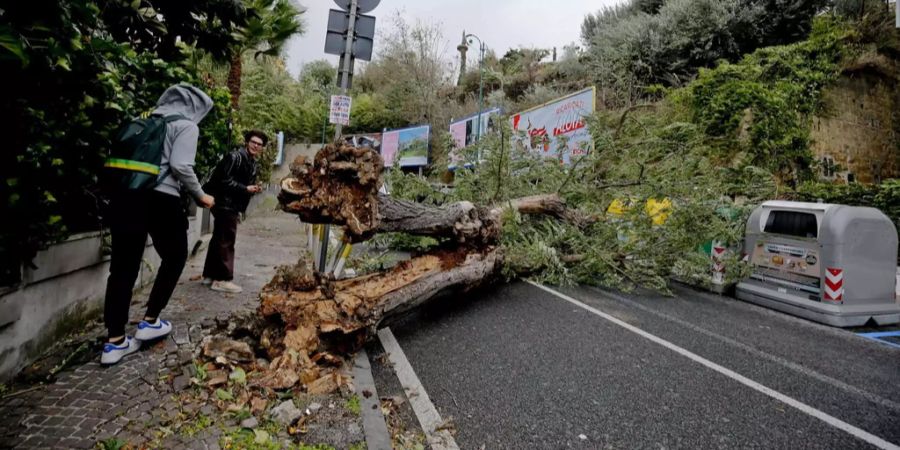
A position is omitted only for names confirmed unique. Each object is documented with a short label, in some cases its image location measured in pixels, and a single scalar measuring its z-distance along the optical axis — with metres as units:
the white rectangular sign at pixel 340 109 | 6.01
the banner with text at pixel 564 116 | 12.59
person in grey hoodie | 2.73
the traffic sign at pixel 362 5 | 5.94
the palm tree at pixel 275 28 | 10.41
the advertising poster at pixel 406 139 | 22.28
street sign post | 5.87
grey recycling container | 4.96
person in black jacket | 4.50
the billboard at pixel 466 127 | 17.36
